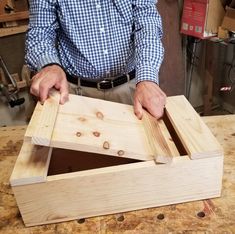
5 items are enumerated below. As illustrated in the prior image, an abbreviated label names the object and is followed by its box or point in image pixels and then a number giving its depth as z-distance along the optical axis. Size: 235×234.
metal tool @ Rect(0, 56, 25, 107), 1.97
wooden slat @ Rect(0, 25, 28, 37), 1.90
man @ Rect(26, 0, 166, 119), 0.92
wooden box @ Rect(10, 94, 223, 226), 0.62
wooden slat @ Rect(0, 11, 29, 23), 1.85
